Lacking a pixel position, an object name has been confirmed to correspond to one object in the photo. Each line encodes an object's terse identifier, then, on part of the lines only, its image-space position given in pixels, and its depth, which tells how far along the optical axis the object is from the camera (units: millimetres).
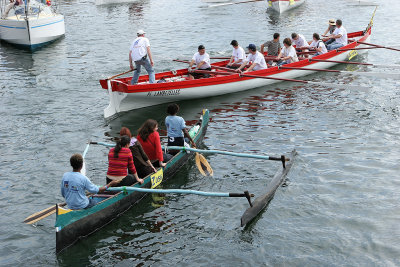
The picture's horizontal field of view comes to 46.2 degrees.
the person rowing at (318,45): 23391
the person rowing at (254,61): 20594
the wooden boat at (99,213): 9961
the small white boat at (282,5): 39938
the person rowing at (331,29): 25203
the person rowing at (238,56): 21297
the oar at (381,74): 19297
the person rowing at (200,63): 20069
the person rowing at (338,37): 24797
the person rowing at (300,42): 23703
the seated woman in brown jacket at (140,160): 11805
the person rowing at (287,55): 21766
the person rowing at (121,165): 11062
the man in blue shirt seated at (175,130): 13482
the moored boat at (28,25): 29375
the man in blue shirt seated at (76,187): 9914
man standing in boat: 18266
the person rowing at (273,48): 22312
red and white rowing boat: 18125
